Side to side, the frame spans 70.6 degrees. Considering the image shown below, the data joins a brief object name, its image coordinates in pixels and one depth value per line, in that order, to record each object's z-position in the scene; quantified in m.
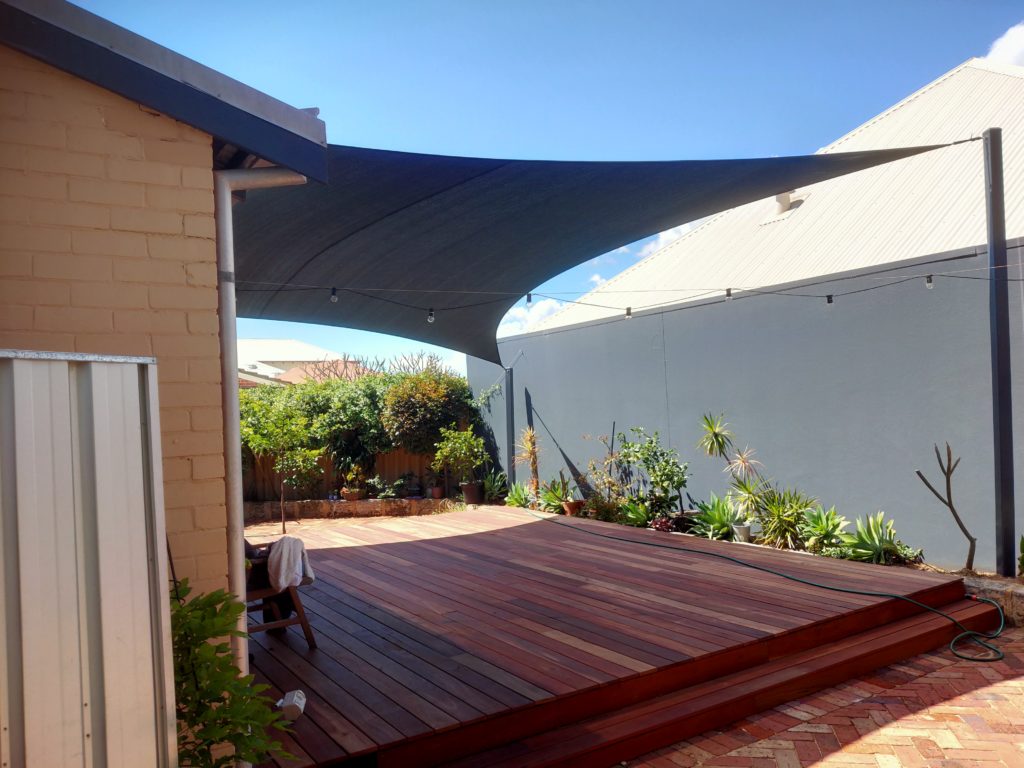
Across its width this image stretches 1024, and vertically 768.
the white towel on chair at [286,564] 4.04
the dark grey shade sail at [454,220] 4.15
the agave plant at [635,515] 8.06
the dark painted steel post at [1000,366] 5.27
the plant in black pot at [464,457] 10.79
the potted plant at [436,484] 11.46
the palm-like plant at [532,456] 9.98
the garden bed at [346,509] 11.12
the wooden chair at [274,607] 3.96
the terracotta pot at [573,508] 9.01
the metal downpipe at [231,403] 2.57
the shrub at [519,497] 9.94
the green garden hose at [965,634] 4.31
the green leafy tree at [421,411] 11.20
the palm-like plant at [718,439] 7.68
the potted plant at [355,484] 11.35
